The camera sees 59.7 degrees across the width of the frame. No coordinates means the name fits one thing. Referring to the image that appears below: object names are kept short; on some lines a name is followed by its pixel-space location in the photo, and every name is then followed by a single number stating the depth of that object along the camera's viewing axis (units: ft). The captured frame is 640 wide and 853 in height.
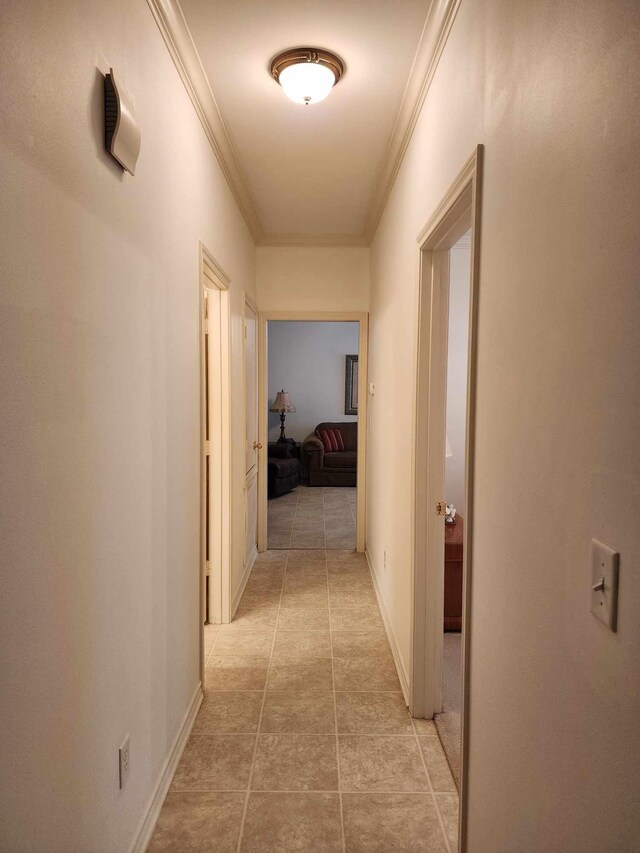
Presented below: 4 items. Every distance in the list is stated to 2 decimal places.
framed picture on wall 29.17
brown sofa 26.50
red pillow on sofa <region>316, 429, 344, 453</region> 27.12
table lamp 27.66
